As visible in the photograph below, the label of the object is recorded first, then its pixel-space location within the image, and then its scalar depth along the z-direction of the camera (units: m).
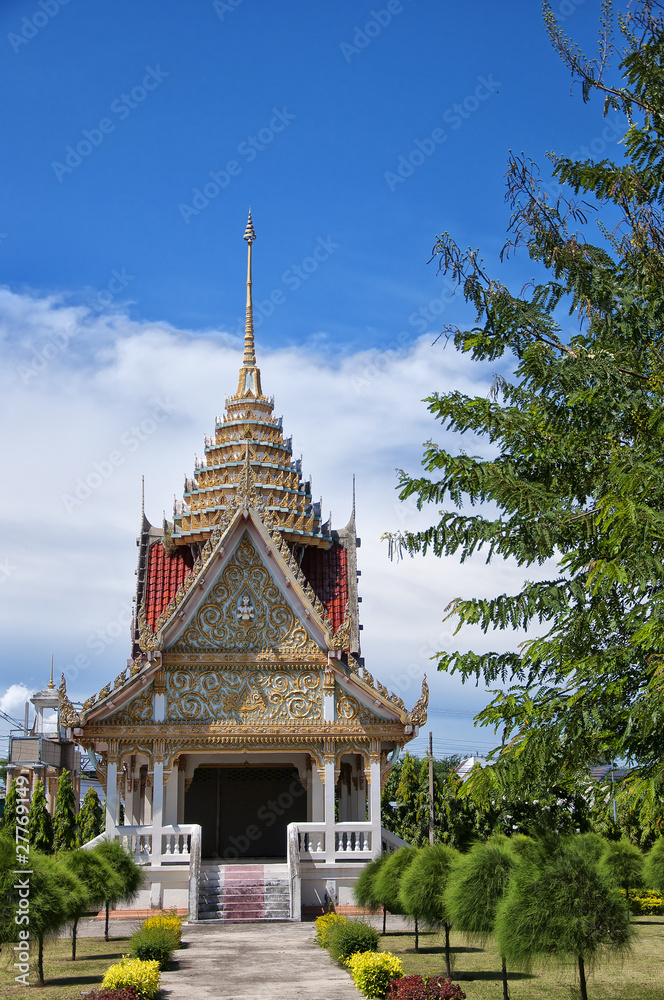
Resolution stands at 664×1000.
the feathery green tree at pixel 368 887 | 17.12
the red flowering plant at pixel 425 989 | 10.49
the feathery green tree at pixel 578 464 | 9.73
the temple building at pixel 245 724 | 20.77
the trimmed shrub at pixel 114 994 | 10.36
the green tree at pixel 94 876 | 15.20
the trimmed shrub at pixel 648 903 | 25.45
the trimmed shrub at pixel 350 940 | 13.95
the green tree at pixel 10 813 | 21.30
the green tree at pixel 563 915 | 9.77
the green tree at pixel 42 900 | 11.58
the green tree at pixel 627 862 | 21.59
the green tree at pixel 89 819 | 28.77
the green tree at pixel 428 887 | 13.64
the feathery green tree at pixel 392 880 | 15.94
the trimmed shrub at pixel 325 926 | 15.27
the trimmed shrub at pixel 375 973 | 11.63
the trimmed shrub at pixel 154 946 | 13.69
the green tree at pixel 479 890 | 11.88
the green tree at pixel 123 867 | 16.69
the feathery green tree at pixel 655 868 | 19.31
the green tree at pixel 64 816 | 27.97
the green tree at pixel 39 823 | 26.58
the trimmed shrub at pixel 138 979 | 11.16
